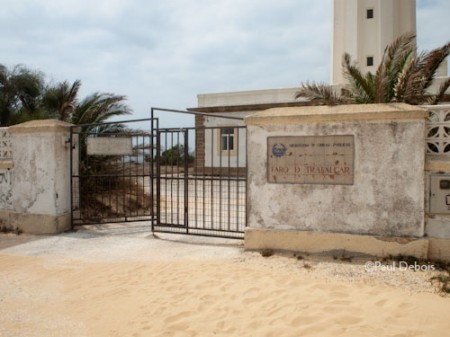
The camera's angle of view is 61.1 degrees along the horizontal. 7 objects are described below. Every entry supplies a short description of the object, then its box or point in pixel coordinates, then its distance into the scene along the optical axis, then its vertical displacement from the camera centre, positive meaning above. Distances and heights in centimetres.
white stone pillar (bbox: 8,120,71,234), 761 -22
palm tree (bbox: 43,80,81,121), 1064 +199
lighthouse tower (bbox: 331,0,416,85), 2467 +914
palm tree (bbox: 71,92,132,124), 1048 +157
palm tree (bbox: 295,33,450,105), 711 +176
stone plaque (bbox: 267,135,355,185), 545 +7
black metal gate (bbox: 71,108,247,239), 712 -56
